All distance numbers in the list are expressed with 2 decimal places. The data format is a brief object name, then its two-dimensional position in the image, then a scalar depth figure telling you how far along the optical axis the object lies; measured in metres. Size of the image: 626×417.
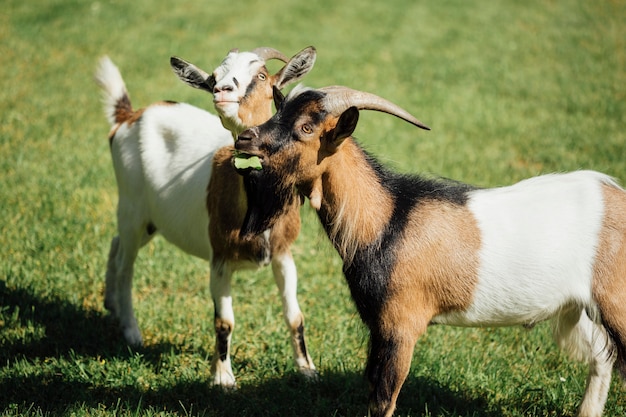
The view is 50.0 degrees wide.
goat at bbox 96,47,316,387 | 4.22
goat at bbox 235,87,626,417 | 3.37
